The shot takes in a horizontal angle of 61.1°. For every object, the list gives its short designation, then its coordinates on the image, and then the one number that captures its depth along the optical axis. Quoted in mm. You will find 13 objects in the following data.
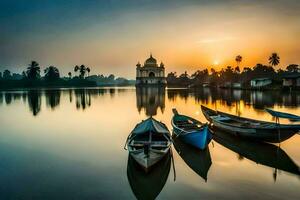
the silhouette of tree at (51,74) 132250
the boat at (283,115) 14077
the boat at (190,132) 13906
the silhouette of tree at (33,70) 121781
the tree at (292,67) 135025
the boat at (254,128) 14299
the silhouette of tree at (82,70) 147500
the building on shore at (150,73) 136750
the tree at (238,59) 113875
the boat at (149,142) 10625
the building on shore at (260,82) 71688
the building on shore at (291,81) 63881
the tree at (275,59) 98000
